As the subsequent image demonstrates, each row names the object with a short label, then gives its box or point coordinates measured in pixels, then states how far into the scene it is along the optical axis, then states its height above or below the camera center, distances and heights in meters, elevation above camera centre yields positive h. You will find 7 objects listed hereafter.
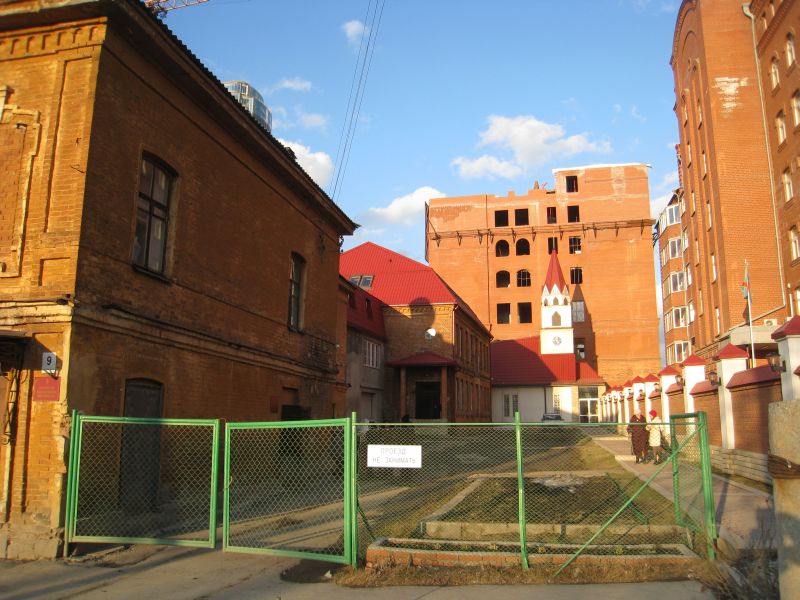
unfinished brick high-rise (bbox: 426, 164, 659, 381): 62.72 +15.88
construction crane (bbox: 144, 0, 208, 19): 39.57 +25.39
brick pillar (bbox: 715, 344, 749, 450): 14.52 +0.87
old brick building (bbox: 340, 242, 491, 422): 36.84 +4.42
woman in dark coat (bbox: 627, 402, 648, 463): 18.53 -0.86
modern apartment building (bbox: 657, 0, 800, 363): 28.55 +12.47
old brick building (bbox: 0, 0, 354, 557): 8.91 +2.86
